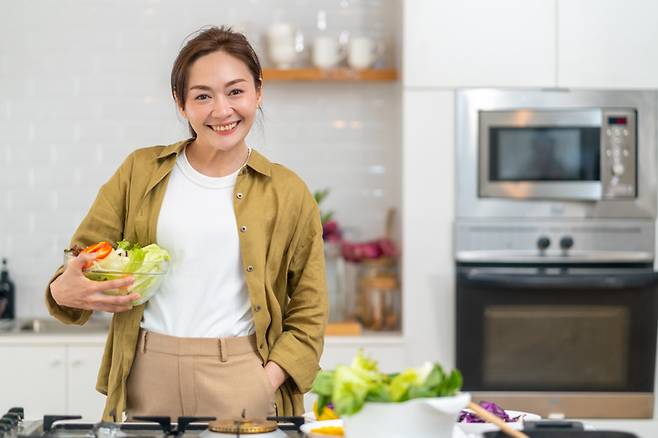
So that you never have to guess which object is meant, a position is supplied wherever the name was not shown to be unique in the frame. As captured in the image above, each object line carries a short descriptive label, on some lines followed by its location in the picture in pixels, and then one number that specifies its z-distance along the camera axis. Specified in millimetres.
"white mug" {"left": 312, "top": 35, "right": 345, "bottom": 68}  4754
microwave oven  4359
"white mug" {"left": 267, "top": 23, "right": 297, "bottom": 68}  4758
